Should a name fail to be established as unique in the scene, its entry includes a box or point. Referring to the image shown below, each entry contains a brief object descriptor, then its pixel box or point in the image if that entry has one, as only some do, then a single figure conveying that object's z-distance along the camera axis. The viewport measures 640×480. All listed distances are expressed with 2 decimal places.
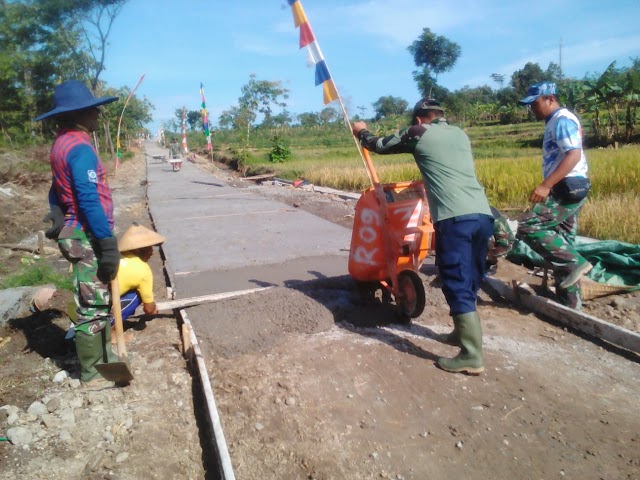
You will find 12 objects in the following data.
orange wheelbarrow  3.77
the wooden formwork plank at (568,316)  3.50
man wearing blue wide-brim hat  3.07
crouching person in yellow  3.69
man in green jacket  3.20
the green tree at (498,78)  62.50
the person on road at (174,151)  26.55
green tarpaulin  4.86
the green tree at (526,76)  61.72
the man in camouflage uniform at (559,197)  3.96
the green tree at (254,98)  33.22
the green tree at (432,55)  45.03
